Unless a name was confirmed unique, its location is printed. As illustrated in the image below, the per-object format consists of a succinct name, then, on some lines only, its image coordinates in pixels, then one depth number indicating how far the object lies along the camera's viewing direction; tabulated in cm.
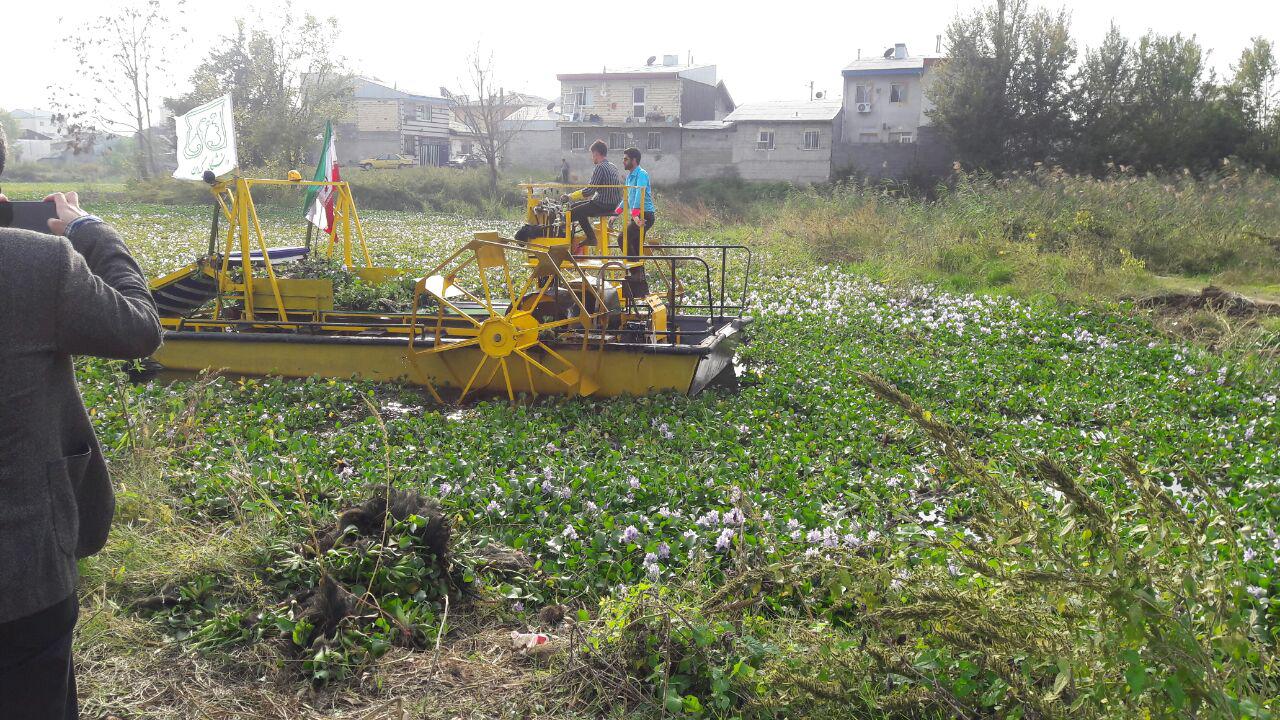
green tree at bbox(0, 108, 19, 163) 7506
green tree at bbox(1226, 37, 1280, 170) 3028
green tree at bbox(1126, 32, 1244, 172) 3164
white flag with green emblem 866
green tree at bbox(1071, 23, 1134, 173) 3316
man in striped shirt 934
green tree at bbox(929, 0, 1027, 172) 3478
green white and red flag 945
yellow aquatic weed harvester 807
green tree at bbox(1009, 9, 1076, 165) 3453
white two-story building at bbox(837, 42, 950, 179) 4675
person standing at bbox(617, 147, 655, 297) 977
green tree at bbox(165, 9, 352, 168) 3984
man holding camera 222
